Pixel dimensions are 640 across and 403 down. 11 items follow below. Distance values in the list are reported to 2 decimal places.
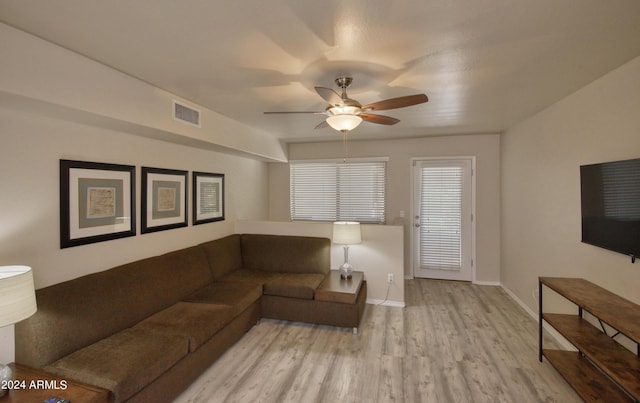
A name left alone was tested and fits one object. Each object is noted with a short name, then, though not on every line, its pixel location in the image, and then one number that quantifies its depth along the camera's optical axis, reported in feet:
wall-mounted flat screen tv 6.43
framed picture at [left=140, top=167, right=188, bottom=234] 9.48
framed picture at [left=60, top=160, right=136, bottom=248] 7.20
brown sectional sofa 5.86
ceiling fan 6.75
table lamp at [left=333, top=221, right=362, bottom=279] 11.76
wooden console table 5.64
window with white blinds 16.89
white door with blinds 15.61
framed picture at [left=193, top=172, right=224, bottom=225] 11.85
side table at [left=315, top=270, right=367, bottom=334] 10.22
